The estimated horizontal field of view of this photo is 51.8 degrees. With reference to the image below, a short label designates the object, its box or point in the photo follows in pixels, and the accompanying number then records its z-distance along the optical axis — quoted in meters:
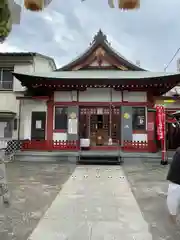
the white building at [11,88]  11.83
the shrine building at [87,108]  10.03
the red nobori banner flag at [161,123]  9.41
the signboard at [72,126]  10.58
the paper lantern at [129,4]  2.16
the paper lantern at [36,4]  2.19
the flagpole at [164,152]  9.10
